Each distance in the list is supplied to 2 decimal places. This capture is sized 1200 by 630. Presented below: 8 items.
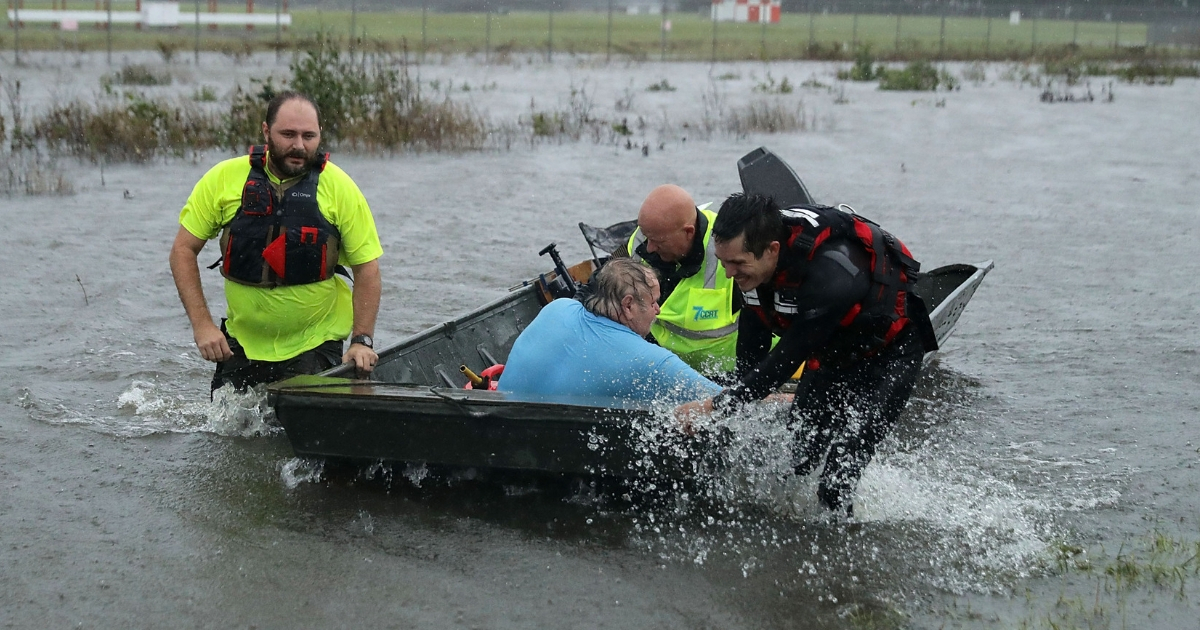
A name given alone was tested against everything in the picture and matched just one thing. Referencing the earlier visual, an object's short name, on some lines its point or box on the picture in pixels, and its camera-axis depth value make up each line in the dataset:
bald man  6.55
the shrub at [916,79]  28.80
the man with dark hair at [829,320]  4.67
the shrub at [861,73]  31.61
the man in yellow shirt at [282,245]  5.91
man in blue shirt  5.24
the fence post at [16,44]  28.44
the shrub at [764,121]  20.48
